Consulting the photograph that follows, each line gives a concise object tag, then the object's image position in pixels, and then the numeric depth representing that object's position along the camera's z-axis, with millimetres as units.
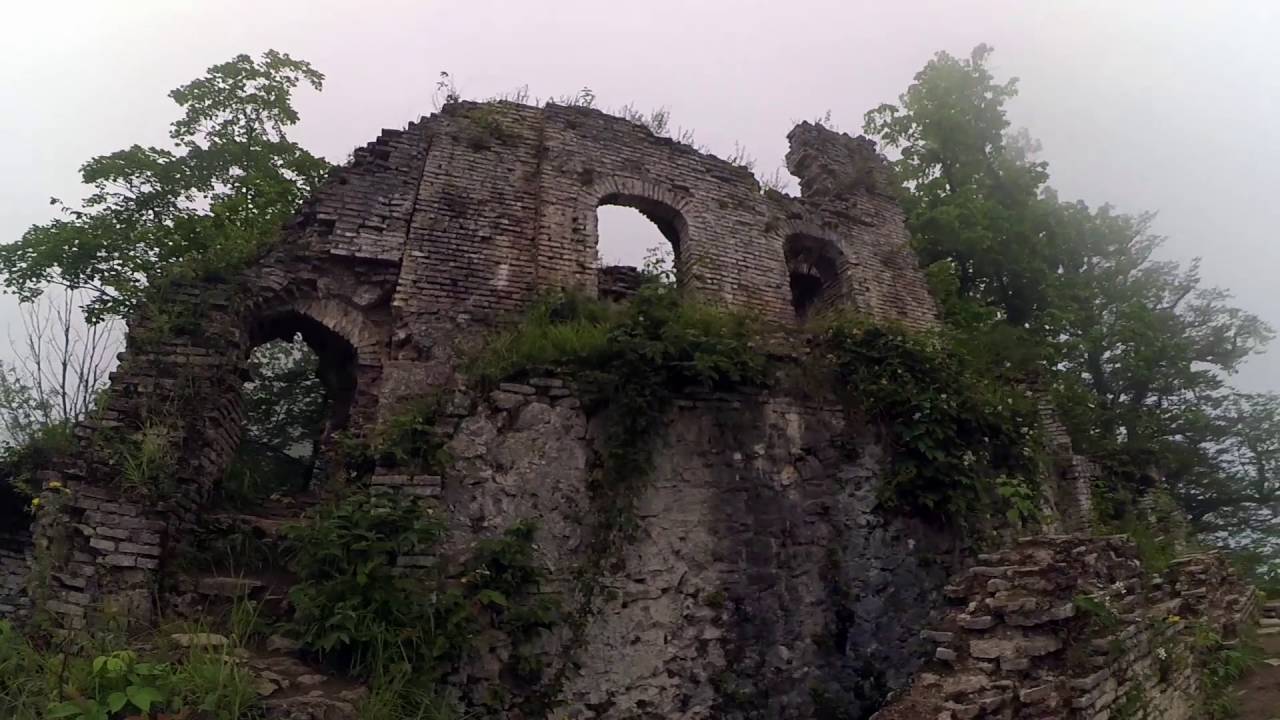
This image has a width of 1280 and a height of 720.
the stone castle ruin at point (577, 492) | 4832
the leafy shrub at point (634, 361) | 5809
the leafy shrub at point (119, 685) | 3531
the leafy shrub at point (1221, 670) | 5715
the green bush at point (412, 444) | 5332
